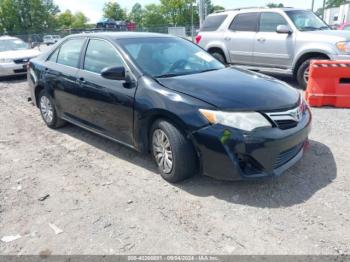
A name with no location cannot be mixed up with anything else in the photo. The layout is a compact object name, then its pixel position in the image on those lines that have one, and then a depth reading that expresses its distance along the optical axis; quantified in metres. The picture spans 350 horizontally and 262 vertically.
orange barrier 5.97
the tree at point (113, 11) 91.25
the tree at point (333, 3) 94.79
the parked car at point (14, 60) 10.65
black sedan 3.12
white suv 7.09
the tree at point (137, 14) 93.86
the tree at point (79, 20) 96.18
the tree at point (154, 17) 85.81
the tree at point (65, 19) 90.73
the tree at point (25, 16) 69.56
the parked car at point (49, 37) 44.05
